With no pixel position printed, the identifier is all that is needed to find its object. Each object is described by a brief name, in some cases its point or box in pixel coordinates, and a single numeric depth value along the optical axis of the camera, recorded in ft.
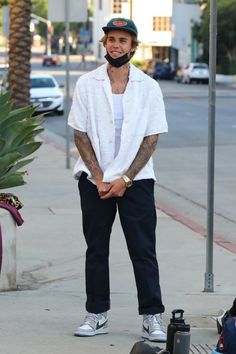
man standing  19.98
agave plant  22.47
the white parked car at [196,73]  219.20
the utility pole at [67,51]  55.58
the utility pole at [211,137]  23.50
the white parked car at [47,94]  110.52
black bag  16.20
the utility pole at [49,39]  374.22
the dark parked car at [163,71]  238.89
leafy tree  215.10
